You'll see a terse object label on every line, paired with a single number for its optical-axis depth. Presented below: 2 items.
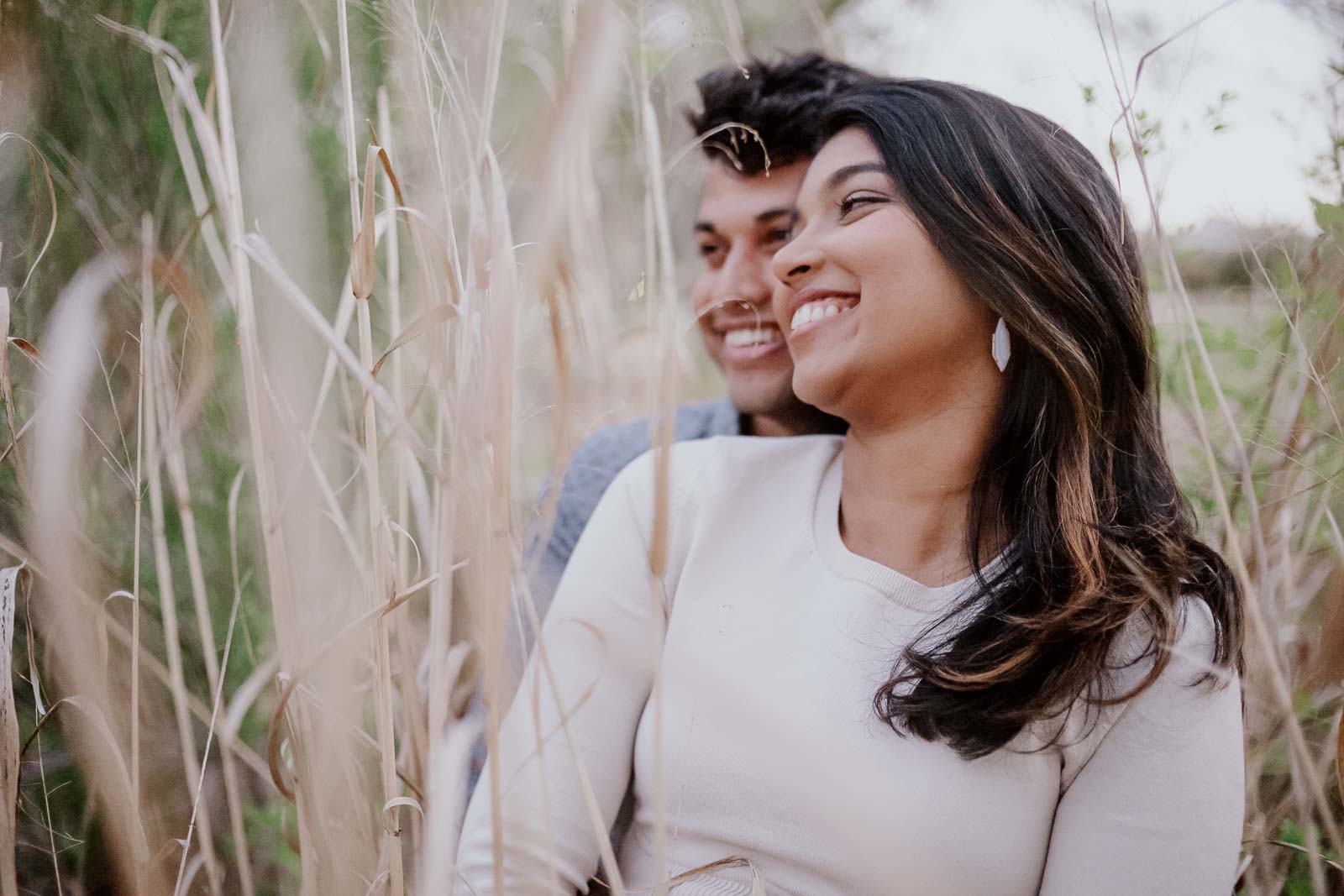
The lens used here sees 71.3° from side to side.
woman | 1.01
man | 1.58
